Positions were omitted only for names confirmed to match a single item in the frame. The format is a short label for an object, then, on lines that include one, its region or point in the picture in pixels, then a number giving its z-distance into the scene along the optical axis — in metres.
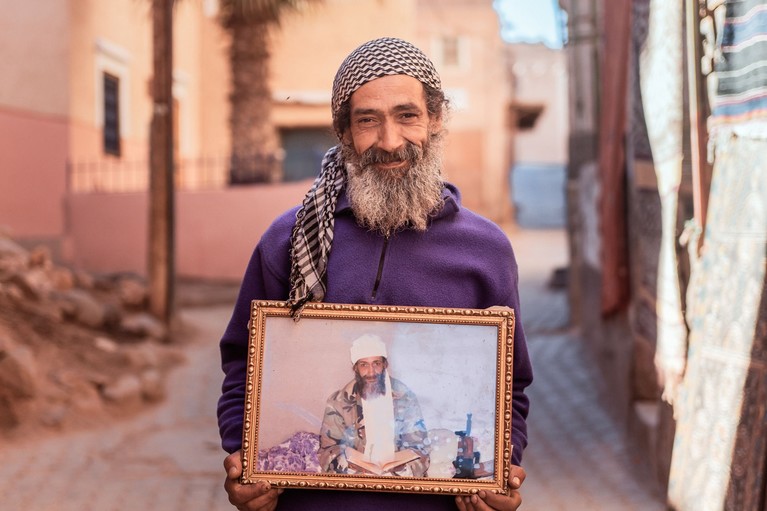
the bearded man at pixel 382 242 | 1.95
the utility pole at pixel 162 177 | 8.84
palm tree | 12.94
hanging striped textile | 2.97
